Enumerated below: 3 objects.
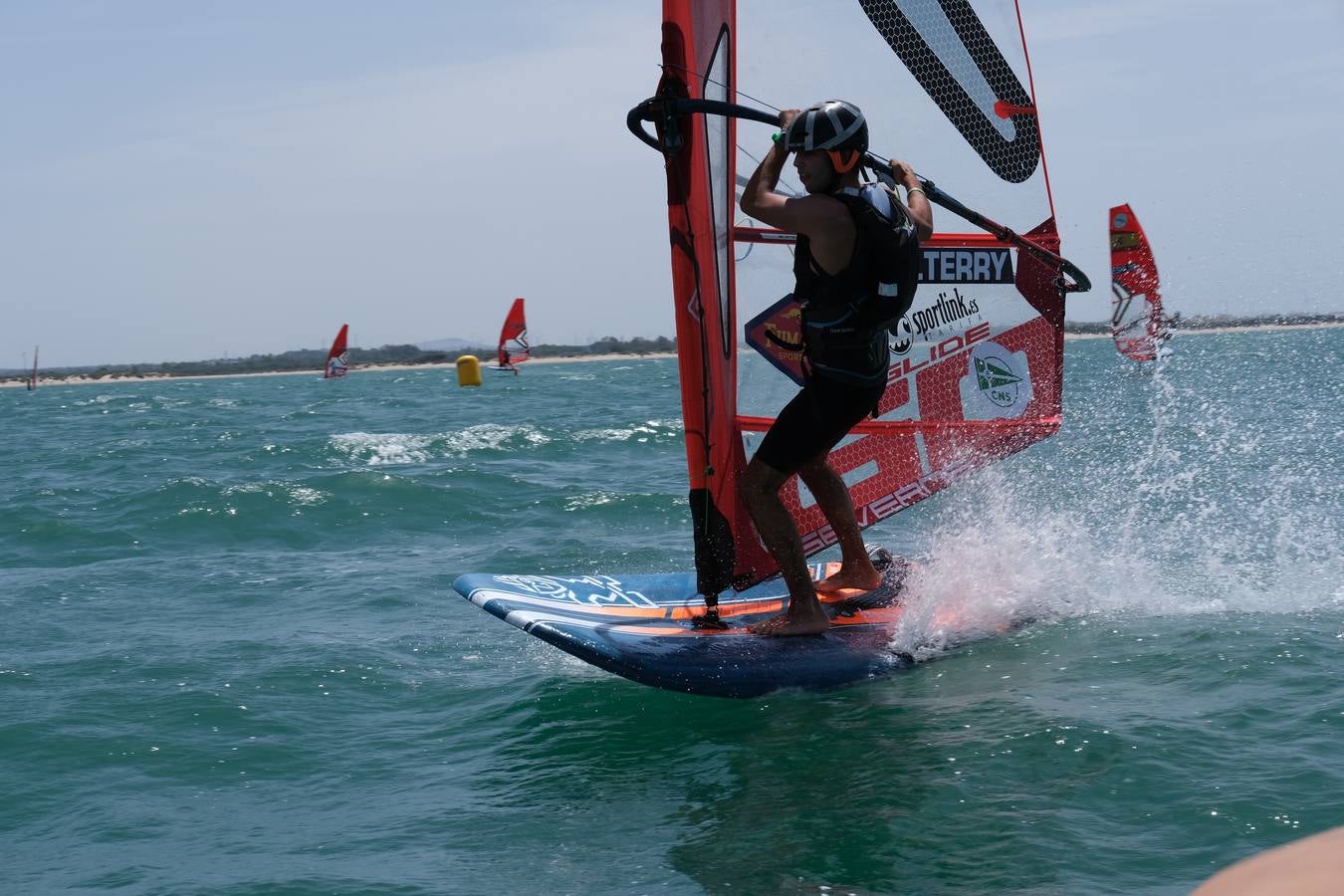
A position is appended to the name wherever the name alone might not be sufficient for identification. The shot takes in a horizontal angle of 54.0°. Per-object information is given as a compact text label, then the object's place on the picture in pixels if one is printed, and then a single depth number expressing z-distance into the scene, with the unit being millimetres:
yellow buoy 32878
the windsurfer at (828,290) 4371
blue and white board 4742
